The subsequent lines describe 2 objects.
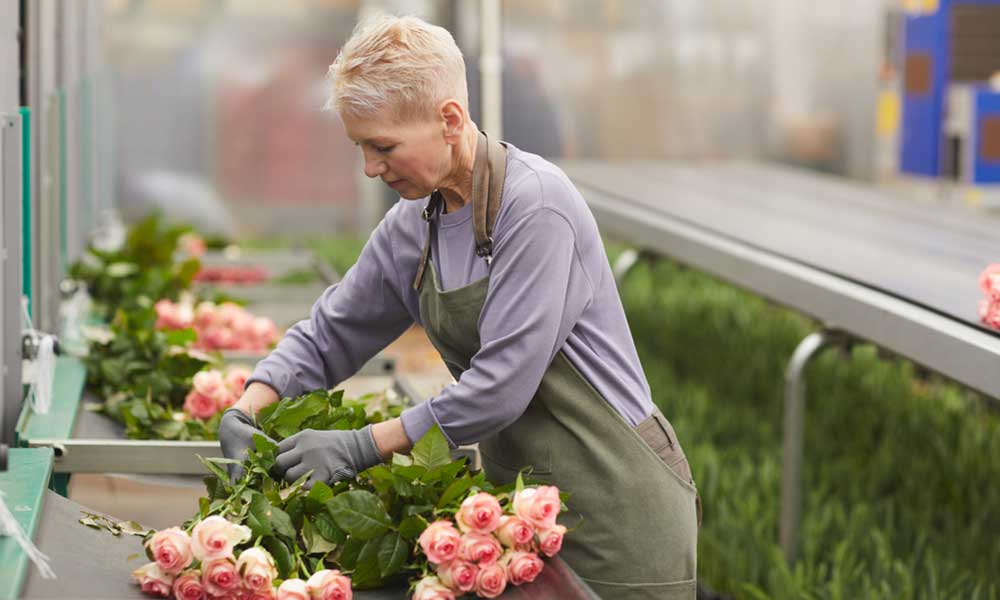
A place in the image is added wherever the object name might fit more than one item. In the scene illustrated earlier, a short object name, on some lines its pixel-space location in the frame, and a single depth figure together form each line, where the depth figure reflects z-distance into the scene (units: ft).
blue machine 30.63
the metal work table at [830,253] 10.22
